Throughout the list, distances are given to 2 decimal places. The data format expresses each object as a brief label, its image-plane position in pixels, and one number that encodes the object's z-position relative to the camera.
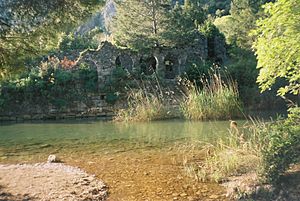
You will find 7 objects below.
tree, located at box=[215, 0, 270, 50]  21.81
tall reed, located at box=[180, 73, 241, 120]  11.67
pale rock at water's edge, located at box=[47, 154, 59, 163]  6.56
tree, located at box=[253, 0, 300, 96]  3.94
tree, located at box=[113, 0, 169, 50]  19.56
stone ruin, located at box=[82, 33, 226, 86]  17.56
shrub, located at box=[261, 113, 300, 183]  4.27
